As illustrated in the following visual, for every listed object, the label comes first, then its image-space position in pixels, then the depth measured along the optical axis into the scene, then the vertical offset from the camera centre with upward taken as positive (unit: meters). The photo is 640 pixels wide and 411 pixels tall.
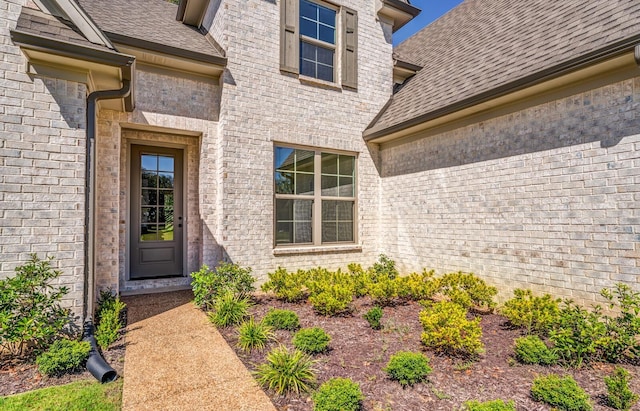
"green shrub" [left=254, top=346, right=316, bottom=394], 2.99 -1.47
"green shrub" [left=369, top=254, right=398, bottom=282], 7.32 -1.24
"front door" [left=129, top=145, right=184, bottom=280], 6.98 +0.03
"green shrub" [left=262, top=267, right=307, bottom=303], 5.75 -1.27
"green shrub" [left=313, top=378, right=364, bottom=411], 2.51 -1.40
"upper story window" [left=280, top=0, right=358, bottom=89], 7.09 +3.80
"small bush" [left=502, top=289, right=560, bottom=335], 4.25 -1.31
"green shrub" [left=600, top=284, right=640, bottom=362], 3.60 -1.32
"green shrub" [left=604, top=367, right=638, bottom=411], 2.71 -1.48
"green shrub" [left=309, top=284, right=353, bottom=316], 4.97 -1.31
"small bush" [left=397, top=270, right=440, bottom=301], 5.76 -1.29
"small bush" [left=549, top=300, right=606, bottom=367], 3.58 -1.38
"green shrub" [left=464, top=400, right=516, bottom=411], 2.39 -1.39
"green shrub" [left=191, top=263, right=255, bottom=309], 5.36 -1.15
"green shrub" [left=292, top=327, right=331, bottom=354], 3.75 -1.44
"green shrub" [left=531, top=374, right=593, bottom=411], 2.68 -1.48
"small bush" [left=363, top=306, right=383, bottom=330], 4.56 -1.43
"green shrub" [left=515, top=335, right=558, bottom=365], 3.57 -1.50
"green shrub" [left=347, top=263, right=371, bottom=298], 6.18 -1.29
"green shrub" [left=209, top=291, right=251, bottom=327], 4.67 -1.40
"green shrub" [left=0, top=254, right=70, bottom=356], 3.37 -1.02
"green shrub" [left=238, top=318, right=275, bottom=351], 3.91 -1.46
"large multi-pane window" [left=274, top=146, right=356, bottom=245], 7.08 +0.36
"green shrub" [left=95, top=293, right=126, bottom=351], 3.98 -1.41
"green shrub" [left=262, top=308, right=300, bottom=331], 4.49 -1.44
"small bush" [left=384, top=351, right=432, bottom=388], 3.12 -1.46
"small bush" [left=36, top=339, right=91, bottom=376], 3.27 -1.42
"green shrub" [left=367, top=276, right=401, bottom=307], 5.66 -1.32
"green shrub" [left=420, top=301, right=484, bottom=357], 3.70 -1.35
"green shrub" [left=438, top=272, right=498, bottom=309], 5.36 -1.28
